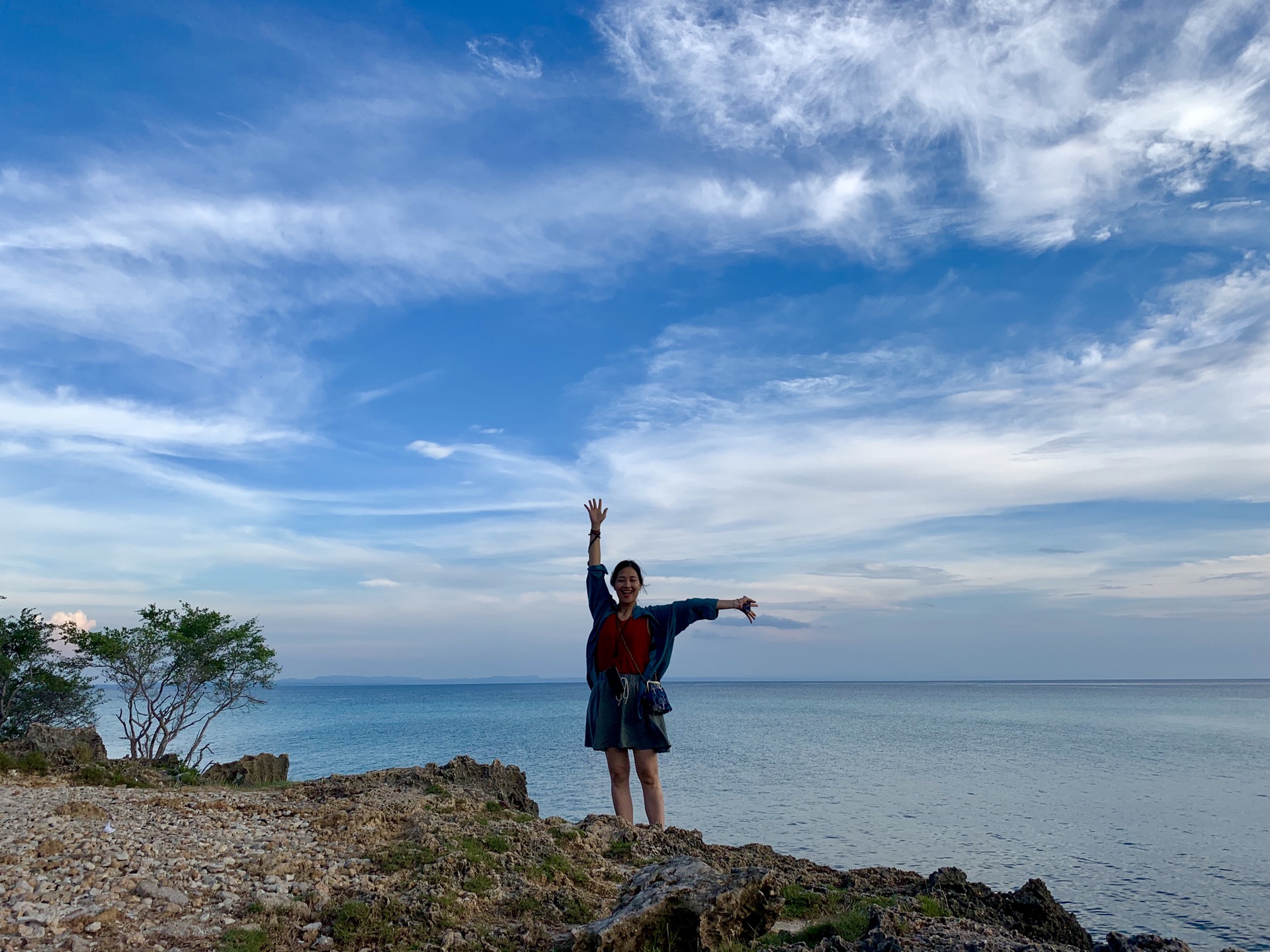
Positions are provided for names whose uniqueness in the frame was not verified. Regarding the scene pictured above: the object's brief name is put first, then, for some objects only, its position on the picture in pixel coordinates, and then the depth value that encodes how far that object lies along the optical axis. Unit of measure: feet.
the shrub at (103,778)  39.42
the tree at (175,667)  66.28
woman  26.40
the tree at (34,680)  66.69
